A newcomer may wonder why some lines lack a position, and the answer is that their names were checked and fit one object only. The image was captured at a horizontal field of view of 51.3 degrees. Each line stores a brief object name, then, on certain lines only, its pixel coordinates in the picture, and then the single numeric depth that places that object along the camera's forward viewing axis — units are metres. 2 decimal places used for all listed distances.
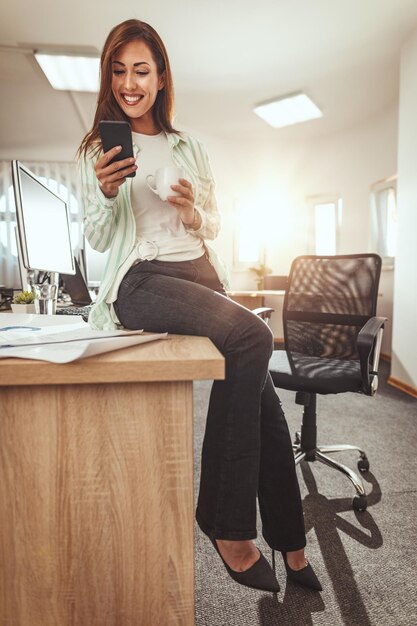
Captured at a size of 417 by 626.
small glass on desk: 1.54
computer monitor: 1.48
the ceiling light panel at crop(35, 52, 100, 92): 3.91
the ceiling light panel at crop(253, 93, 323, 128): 4.71
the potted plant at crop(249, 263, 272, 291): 6.05
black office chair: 1.75
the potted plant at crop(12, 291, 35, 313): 1.60
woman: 0.81
